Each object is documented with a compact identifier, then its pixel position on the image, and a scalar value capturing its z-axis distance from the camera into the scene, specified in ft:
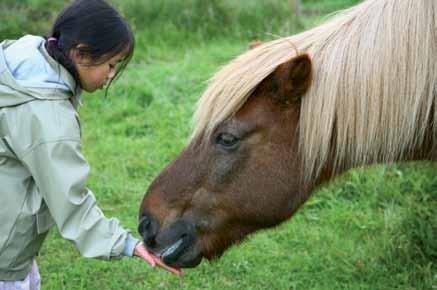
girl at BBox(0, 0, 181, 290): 8.57
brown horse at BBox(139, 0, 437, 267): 8.52
